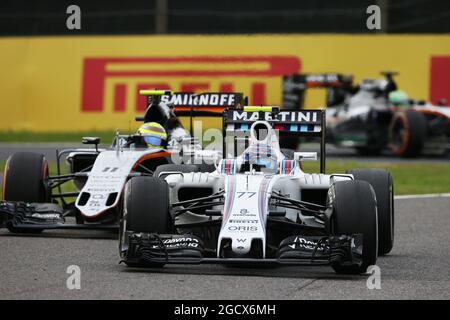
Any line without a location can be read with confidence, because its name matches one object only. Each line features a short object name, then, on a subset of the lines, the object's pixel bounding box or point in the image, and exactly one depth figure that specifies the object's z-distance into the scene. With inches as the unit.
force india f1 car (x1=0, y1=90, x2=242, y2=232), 931.3
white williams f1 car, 700.7
